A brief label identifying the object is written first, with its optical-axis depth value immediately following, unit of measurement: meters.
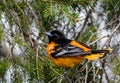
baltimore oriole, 6.00
